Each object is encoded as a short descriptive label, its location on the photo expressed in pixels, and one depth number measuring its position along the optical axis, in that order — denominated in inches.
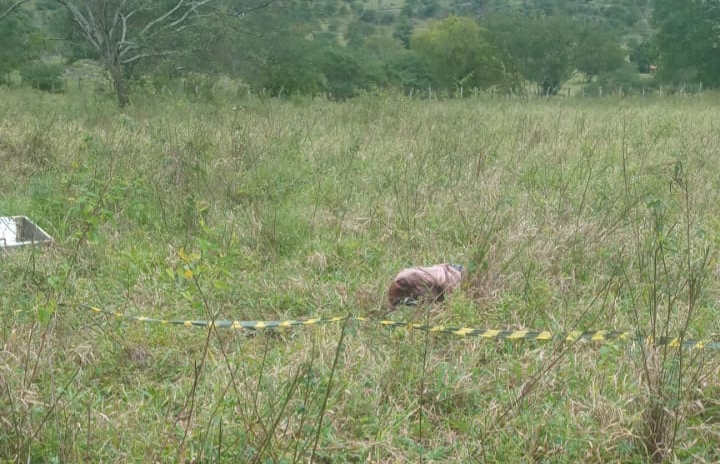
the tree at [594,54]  1486.2
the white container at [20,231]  176.8
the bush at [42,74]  908.7
